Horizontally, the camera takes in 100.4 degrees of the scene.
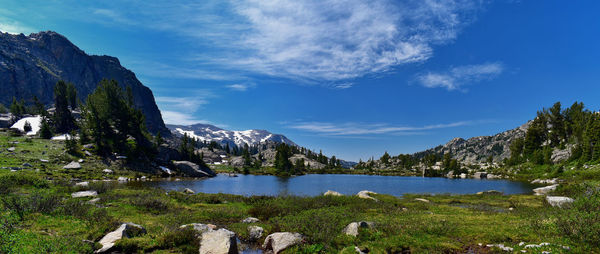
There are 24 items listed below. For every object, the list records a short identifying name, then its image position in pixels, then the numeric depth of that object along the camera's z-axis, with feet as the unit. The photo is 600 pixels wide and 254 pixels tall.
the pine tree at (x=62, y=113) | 398.01
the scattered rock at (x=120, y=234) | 46.90
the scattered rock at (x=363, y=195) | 119.03
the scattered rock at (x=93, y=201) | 89.48
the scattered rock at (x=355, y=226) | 57.80
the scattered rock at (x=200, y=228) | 56.23
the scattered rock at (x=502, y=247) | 47.14
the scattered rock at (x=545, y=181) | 252.34
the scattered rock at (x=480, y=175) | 451.53
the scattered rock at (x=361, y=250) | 46.13
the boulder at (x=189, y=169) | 388.94
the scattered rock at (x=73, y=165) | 213.75
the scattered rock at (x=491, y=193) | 173.26
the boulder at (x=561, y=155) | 348.38
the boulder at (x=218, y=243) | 47.34
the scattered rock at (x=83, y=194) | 97.76
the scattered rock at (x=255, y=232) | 62.03
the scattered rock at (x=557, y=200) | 85.12
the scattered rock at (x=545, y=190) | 161.22
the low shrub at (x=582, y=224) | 44.88
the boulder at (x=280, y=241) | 51.30
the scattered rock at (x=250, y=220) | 76.21
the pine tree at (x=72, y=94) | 511.07
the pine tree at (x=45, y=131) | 330.54
